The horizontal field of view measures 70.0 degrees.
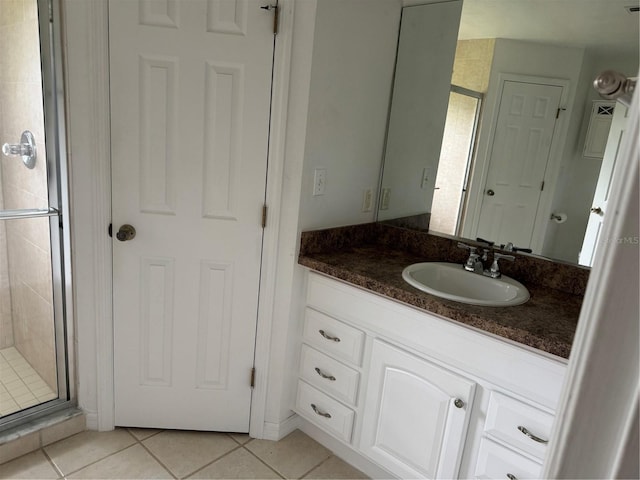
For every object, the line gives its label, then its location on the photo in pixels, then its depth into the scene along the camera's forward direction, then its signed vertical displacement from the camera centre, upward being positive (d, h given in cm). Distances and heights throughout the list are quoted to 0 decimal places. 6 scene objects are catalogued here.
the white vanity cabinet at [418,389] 137 -82
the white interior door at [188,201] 165 -30
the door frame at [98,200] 162 -31
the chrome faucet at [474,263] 183 -44
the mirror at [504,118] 165 +14
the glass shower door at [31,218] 172 -42
